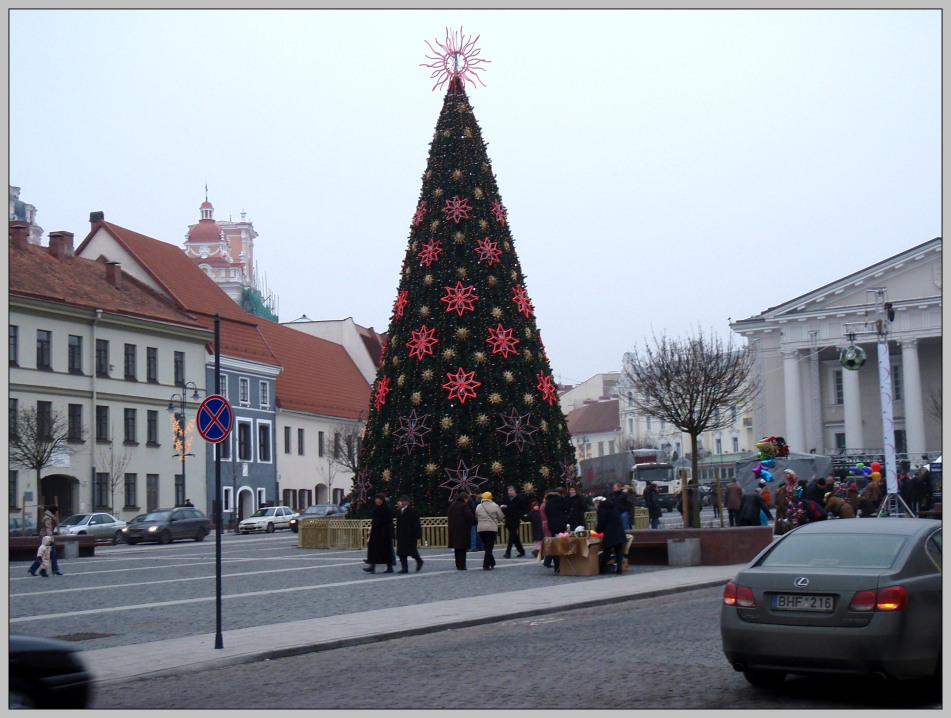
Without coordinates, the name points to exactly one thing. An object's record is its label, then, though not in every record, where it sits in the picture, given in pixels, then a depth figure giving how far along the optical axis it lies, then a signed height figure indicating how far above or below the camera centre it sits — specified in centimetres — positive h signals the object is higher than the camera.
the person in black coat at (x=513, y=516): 2796 -117
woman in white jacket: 2484 -117
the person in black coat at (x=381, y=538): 2456 -139
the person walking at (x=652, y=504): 3969 -140
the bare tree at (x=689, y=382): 3681 +262
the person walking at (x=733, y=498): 3356 -108
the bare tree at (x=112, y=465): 5588 +46
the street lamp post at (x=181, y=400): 5399 +364
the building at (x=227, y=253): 11038 +2253
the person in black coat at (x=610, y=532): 2266 -129
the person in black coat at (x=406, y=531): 2448 -126
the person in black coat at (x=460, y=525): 2500 -119
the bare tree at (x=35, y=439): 4469 +142
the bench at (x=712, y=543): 2450 -168
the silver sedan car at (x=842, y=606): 895 -112
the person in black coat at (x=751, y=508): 2831 -114
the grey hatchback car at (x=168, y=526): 4809 -207
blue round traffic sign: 1441 +64
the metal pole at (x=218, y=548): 1314 -84
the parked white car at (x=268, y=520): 6025 -240
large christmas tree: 3216 +269
